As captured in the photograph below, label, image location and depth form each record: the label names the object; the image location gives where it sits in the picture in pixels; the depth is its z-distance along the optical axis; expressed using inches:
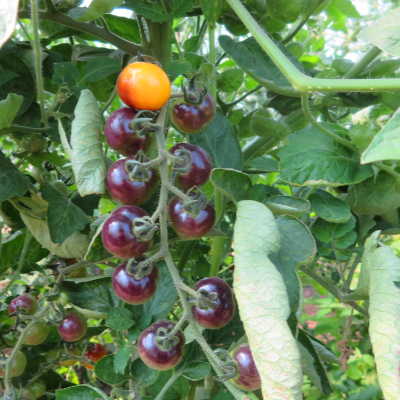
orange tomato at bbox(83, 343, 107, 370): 28.8
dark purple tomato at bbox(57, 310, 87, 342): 23.4
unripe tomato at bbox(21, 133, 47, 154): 24.3
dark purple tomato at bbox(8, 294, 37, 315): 24.2
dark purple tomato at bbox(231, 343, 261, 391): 12.8
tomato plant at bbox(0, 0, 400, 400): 12.0
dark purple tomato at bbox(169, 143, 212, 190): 15.2
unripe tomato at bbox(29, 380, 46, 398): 27.0
